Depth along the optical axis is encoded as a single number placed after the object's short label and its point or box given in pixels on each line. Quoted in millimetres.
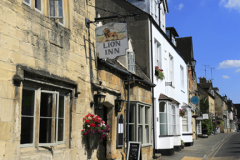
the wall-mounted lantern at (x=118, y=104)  10805
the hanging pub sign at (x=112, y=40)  8648
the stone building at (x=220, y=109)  65856
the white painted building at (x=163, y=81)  15727
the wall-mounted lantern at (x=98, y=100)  9203
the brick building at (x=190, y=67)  29014
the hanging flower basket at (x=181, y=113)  21375
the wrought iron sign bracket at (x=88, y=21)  9089
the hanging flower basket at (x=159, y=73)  15933
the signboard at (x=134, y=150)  11273
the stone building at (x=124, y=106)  10320
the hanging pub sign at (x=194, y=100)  27016
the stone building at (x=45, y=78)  5711
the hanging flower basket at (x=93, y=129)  8484
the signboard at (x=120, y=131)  10903
